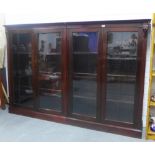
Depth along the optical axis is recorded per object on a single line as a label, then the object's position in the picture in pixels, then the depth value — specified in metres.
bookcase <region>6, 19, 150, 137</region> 2.90
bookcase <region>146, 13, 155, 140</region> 2.68
